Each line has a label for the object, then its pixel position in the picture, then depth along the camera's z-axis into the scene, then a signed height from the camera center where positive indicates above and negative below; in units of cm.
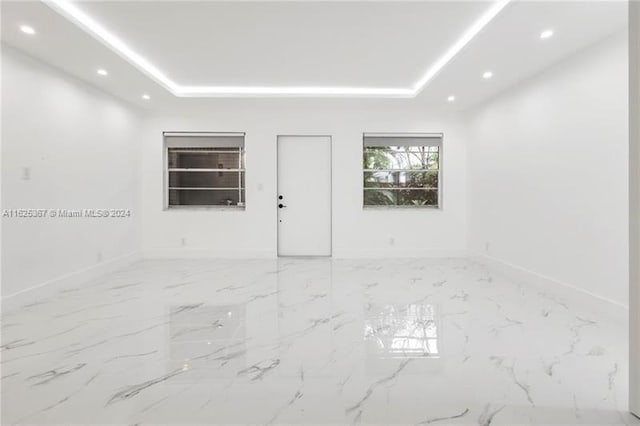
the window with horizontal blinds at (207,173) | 580 +68
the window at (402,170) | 586 +72
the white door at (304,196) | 580 +27
